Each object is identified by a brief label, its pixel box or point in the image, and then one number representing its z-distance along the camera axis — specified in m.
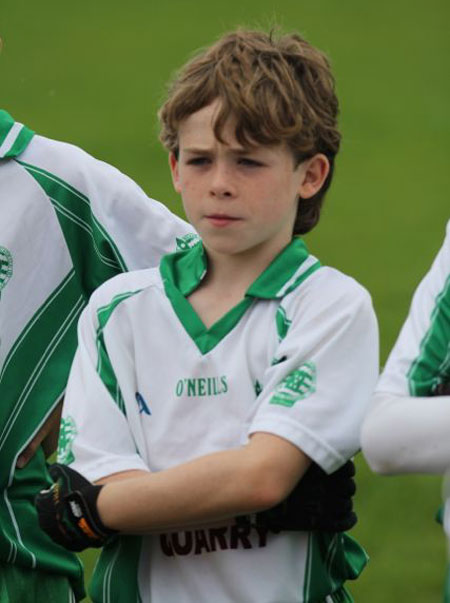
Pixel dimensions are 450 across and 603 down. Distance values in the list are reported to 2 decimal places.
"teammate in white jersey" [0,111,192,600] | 9.02
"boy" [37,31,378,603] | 7.43
